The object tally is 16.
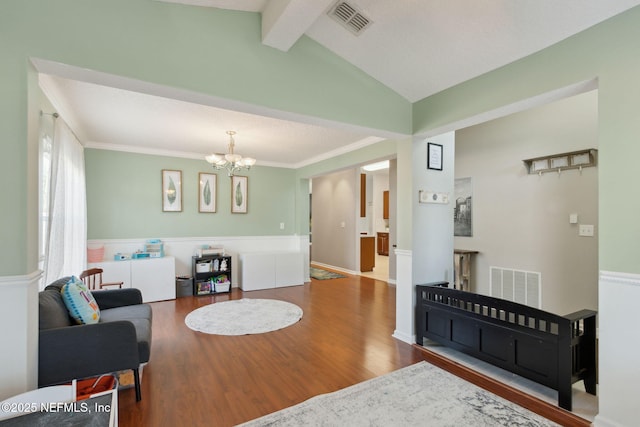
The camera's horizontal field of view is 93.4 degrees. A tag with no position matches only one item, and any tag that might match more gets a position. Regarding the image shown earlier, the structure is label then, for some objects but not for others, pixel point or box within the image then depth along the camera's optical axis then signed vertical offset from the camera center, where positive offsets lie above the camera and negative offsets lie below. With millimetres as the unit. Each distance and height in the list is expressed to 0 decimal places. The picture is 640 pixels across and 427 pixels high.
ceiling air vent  2240 +1527
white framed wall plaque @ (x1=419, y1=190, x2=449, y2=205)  3361 +210
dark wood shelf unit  5340 -1094
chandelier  4082 +768
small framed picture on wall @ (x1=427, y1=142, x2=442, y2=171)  3445 +690
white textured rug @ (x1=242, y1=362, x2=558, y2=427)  1987 -1362
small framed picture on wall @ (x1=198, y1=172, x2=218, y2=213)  5688 +448
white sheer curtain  2844 +50
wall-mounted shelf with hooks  3515 +684
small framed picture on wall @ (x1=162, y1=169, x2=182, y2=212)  5359 +435
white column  3309 -939
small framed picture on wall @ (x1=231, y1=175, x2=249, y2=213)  6039 +440
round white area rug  3670 -1383
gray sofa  1927 -907
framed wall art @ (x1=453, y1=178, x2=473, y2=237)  4805 +125
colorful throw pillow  2398 -726
